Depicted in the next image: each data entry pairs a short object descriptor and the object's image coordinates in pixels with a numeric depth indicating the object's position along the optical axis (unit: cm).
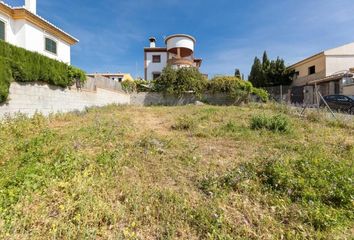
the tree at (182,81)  1858
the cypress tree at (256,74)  3100
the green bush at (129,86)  1920
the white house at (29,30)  1193
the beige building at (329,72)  2072
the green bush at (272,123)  664
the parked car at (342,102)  1502
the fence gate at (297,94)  2094
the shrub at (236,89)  1834
